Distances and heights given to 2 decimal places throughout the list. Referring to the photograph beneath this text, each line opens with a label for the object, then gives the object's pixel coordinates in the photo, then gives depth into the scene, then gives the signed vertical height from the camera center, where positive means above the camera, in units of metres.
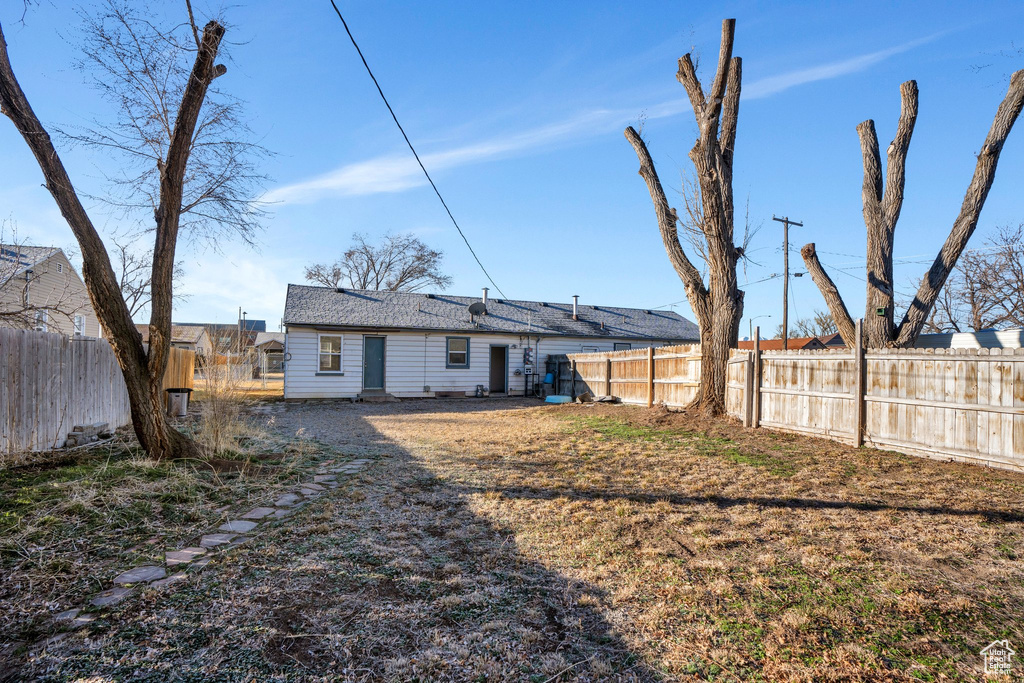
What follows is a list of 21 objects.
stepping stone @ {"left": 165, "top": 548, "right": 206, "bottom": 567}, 3.19 -1.32
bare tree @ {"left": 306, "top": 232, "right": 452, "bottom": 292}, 32.91 +5.56
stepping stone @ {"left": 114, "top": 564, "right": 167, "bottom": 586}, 2.90 -1.31
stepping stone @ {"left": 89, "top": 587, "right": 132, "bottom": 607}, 2.64 -1.31
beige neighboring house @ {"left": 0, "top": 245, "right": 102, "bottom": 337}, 9.81 +1.89
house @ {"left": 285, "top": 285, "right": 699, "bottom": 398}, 16.33 +0.42
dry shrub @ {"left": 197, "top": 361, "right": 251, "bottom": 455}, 6.47 -0.76
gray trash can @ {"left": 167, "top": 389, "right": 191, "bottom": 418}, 11.14 -1.20
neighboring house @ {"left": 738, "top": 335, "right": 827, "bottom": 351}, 28.24 +0.90
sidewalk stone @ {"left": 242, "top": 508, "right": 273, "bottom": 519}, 4.16 -1.35
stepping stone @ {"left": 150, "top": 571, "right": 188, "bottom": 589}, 2.86 -1.31
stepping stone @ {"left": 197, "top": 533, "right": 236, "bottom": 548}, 3.52 -1.33
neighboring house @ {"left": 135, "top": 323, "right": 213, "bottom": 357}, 37.33 +1.31
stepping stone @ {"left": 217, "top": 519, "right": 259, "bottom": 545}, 3.84 -1.34
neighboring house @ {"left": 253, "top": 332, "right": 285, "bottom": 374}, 38.69 -0.39
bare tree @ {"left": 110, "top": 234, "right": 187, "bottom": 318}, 19.48 +2.55
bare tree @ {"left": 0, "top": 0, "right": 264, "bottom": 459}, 5.02 +1.20
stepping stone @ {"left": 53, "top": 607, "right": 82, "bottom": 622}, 2.49 -1.31
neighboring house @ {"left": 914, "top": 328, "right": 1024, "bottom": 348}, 12.57 +0.53
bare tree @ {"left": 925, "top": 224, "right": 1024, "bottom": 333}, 19.34 +2.87
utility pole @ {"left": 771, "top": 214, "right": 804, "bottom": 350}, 21.94 +4.02
